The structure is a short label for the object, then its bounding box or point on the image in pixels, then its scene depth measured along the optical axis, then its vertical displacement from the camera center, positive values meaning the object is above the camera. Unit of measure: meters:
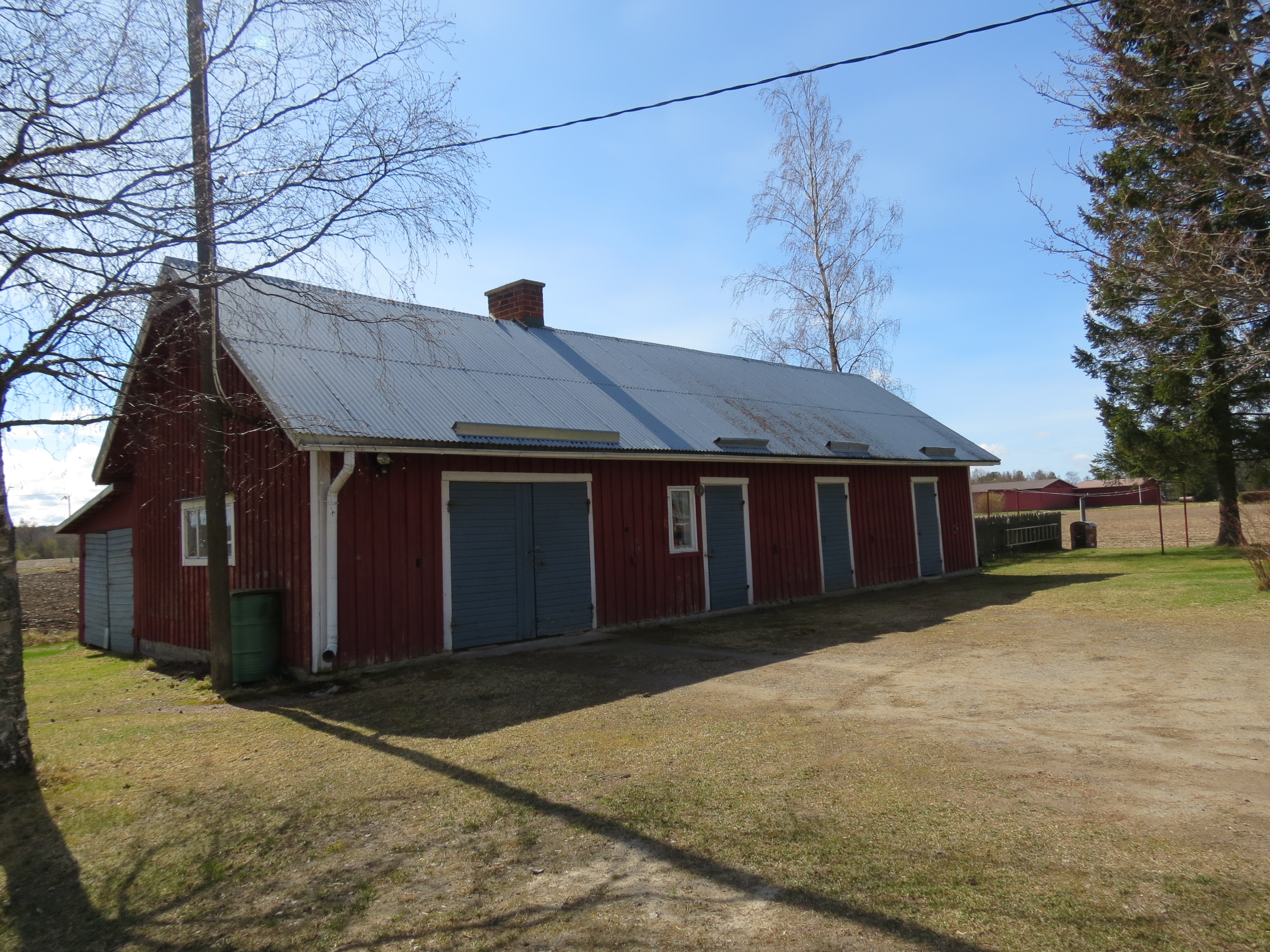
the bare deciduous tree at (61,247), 5.42 +2.10
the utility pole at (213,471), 7.10 +0.77
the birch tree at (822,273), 25.16 +7.60
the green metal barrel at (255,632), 9.17 -1.03
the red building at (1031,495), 61.28 +0.91
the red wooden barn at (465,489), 9.34 +0.61
